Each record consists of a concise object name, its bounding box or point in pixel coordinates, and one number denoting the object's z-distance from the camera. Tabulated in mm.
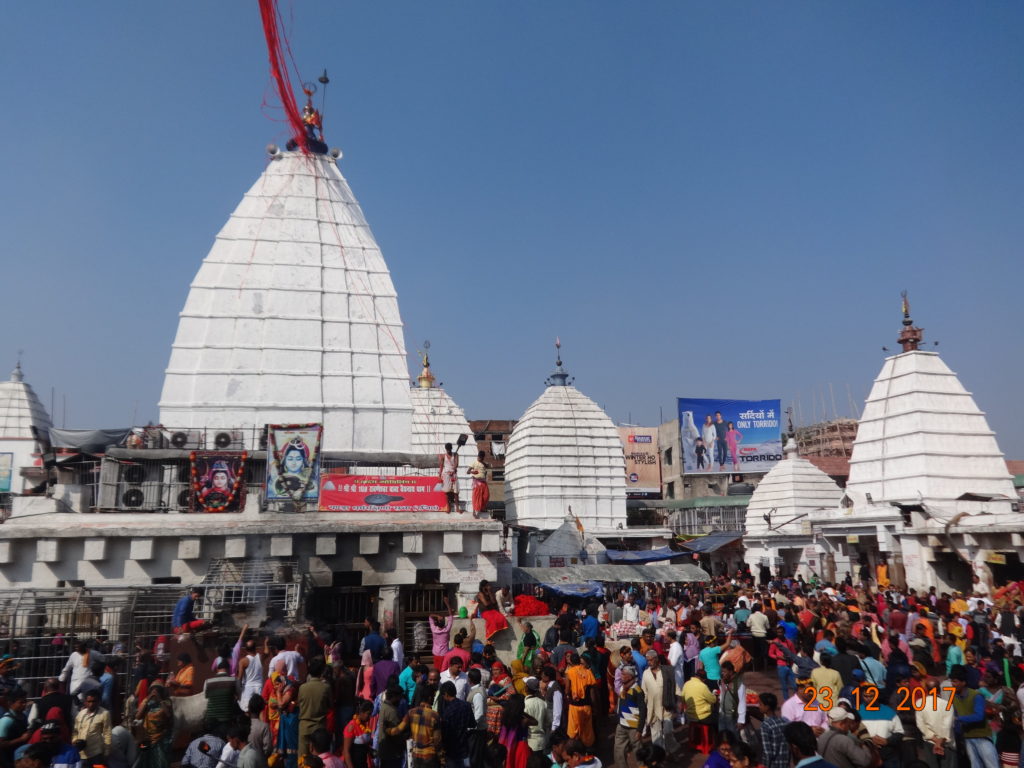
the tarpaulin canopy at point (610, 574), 20234
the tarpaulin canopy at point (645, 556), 27031
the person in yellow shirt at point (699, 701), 8820
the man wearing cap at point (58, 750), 6387
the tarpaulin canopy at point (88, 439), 19086
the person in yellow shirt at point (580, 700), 8648
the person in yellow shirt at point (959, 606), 16003
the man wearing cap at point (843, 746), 6391
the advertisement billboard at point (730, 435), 57062
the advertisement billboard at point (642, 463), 63281
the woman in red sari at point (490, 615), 12844
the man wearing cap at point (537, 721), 8250
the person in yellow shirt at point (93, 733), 7133
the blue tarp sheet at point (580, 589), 19500
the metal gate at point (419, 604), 15961
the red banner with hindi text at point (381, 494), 16922
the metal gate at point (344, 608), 15148
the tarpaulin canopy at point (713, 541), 35812
